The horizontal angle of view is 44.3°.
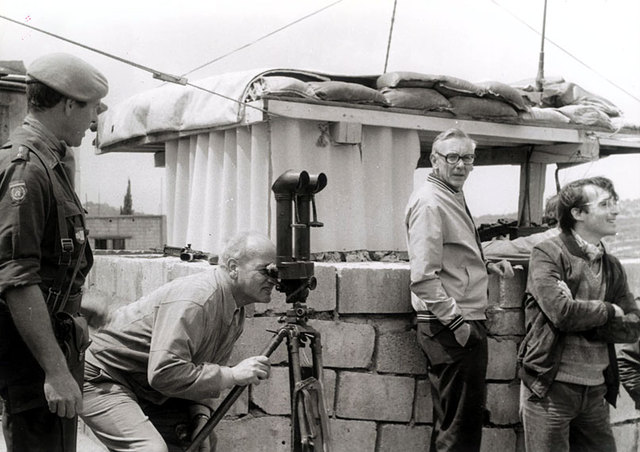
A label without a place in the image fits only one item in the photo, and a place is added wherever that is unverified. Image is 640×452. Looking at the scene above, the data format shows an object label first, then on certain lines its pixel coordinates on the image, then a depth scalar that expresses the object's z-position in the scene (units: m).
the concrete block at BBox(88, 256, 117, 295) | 5.99
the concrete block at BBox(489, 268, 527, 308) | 4.92
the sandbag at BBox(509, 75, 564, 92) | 7.11
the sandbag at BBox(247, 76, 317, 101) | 5.10
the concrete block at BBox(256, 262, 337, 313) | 4.56
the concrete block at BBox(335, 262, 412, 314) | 4.64
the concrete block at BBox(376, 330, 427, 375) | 4.71
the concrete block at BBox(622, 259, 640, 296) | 5.53
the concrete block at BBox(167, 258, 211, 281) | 4.69
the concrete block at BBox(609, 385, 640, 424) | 5.43
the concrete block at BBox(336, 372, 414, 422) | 4.65
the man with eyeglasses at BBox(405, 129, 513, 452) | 4.07
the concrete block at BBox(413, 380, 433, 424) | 4.76
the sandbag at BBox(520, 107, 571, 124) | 6.41
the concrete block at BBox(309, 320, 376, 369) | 4.61
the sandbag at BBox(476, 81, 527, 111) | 6.04
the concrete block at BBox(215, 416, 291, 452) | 4.50
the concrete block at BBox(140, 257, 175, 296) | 5.04
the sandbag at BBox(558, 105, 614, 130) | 6.86
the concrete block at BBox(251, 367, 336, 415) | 4.54
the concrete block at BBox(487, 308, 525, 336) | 4.90
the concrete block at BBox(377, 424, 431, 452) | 4.72
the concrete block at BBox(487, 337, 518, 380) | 4.89
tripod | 3.13
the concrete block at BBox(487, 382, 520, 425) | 4.91
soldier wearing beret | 2.53
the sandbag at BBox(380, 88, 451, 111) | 5.67
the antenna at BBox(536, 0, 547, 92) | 7.17
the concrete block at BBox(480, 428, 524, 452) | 4.91
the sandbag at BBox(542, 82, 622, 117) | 7.08
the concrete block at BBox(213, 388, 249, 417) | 4.49
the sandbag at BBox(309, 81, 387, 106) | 5.28
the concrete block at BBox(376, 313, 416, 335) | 4.71
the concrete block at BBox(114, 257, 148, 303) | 5.46
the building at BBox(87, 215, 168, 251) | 20.55
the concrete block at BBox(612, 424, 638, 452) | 5.45
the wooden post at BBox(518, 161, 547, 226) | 7.57
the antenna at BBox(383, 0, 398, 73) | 7.28
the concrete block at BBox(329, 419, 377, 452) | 4.64
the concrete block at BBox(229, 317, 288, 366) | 4.47
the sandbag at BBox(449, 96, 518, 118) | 6.00
